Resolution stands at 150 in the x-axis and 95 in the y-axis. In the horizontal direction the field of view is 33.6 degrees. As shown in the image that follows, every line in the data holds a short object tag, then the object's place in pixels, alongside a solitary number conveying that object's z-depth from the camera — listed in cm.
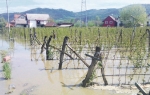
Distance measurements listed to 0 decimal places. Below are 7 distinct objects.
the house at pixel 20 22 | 7410
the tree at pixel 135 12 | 5894
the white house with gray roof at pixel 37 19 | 7138
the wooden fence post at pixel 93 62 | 780
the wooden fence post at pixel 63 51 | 1066
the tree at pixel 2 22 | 7236
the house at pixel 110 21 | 6619
